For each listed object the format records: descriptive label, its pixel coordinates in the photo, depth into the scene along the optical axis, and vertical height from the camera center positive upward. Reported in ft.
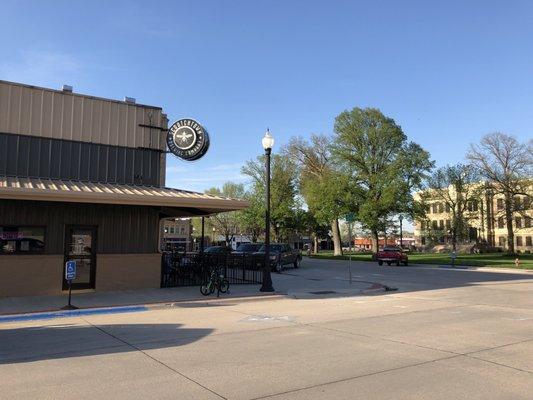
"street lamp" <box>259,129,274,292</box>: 57.31 +4.15
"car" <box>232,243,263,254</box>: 109.81 -0.58
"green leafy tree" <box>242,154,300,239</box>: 200.44 +23.09
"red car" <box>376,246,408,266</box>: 138.51 -2.85
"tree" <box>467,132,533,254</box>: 182.50 +27.68
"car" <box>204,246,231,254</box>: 127.74 -0.99
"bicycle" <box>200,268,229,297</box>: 53.36 -4.23
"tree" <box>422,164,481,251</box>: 229.86 +26.99
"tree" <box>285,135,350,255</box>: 171.12 +23.20
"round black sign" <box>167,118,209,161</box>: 57.98 +12.62
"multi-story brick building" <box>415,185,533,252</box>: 247.99 +9.16
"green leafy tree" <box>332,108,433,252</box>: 165.89 +29.43
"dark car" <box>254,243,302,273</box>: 100.58 -2.16
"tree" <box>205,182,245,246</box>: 267.59 +14.89
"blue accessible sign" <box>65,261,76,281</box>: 43.06 -2.33
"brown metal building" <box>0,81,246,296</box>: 48.93 +5.38
